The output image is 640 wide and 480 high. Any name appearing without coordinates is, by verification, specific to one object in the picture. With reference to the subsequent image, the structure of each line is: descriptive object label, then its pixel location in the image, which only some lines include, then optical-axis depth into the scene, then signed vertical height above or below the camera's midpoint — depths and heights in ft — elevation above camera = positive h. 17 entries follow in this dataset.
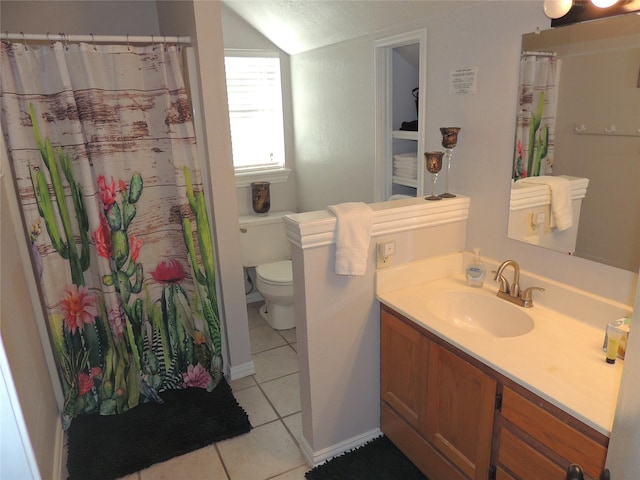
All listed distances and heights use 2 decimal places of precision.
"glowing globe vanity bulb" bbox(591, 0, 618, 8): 4.69 +1.03
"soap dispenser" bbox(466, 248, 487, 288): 6.61 -2.26
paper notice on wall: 6.40 +0.44
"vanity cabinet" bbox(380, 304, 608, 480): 4.28 -3.31
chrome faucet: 5.99 -2.34
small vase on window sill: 11.97 -1.92
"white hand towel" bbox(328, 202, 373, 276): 5.90 -1.53
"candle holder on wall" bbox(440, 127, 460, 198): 6.57 -0.34
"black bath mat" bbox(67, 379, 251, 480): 7.02 -4.95
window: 11.52 +0.29
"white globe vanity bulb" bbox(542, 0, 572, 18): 4.93 +1.07
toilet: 10.42 -3.39
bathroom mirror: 4.79 -0.26
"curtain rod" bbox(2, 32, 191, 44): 6.72 +1.37
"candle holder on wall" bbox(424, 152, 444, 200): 6.64 -0.68
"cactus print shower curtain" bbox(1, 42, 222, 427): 6.98 -1.43
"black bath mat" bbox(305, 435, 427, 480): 6.57 -5.00
